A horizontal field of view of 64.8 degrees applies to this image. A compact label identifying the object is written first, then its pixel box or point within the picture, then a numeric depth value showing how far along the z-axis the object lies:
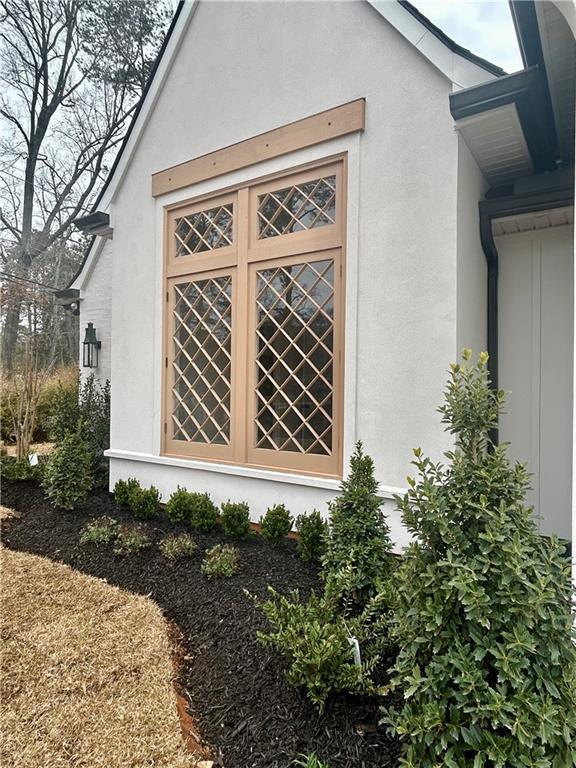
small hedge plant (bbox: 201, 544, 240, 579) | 3.97
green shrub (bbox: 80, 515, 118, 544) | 4.92
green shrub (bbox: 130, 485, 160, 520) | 5.47
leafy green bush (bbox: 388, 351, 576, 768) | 1.70
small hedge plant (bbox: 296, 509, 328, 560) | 4.08
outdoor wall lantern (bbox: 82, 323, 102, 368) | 8.59
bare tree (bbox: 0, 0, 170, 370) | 12.65
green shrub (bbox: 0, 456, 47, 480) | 7.31
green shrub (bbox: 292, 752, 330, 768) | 1.97
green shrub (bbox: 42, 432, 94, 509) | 5.91
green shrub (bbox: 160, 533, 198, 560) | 4.43
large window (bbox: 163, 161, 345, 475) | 4.63
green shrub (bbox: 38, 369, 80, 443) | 7.35
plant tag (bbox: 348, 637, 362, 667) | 2.41
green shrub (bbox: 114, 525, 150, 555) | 4.62
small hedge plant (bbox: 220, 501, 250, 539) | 4.70
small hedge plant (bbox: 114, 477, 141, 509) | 5.79
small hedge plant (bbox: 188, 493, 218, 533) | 4.98
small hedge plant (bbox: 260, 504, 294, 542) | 4.52
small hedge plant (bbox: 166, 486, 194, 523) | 5.22
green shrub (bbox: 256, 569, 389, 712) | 2.33
